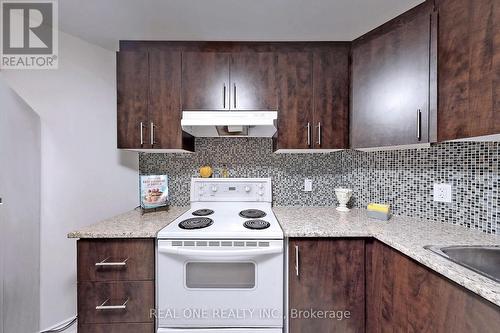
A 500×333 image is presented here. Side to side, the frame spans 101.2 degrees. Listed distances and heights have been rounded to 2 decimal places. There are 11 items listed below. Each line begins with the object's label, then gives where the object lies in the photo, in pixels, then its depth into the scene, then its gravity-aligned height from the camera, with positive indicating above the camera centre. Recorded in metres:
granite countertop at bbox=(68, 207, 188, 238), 1.19 -0.40
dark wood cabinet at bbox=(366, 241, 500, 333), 0.72 -0.57
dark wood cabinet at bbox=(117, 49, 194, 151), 1.57 +0.50
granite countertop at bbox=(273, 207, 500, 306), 0.73 -0.39
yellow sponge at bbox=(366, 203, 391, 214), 1.44 -0.30
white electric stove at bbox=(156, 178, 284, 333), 1.21 -0.70
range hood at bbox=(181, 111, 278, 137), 1.46 +0.34
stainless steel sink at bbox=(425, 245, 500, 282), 0.96 -0.42
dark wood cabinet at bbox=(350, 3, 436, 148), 1.15 +0.52
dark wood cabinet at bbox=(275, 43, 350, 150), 1.57 +0.52
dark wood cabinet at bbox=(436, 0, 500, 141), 0.85 +0.45
